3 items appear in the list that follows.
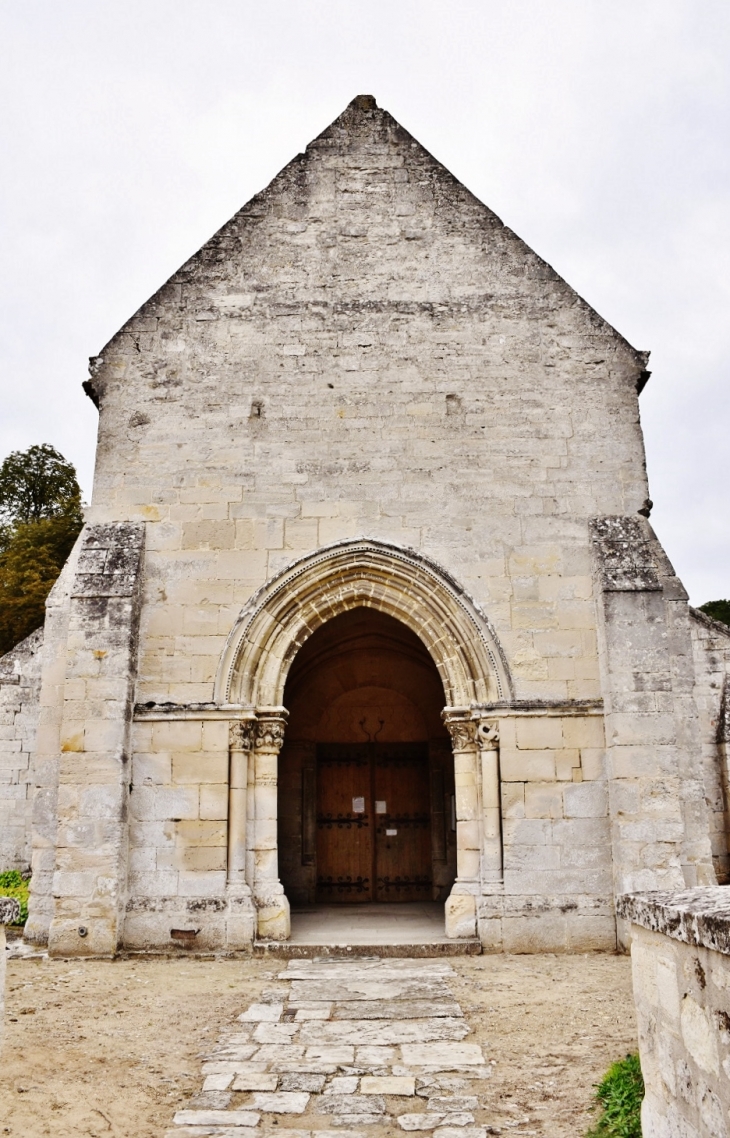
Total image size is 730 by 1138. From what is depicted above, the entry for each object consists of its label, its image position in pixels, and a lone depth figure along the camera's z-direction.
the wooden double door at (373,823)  11.42
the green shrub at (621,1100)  3.69
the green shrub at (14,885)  11.74
